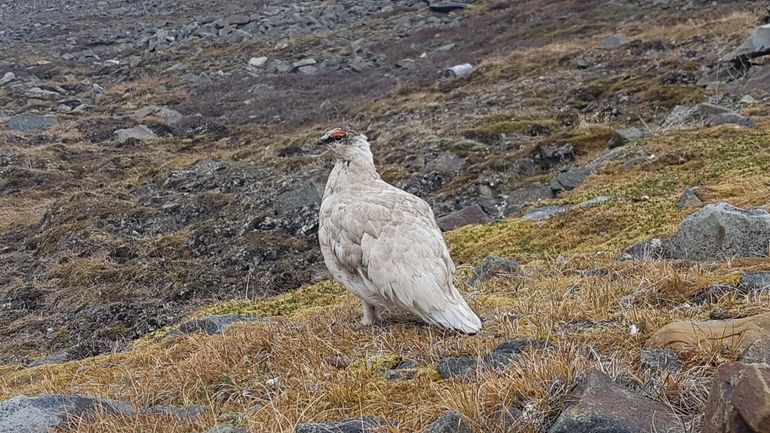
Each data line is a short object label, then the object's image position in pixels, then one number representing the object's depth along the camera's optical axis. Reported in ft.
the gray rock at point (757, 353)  11.96
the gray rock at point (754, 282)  17.85
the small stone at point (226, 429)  12.92
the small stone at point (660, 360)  13.32
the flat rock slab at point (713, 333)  13.65
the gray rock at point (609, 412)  10.85
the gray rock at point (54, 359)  30.14
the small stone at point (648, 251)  25.40
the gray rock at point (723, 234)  23.16
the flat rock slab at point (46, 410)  14.33
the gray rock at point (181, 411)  14.67
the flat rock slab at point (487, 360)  14.51
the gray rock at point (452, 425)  11.57
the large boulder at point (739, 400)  9.05
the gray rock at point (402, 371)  15.59
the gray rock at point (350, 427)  12.35
